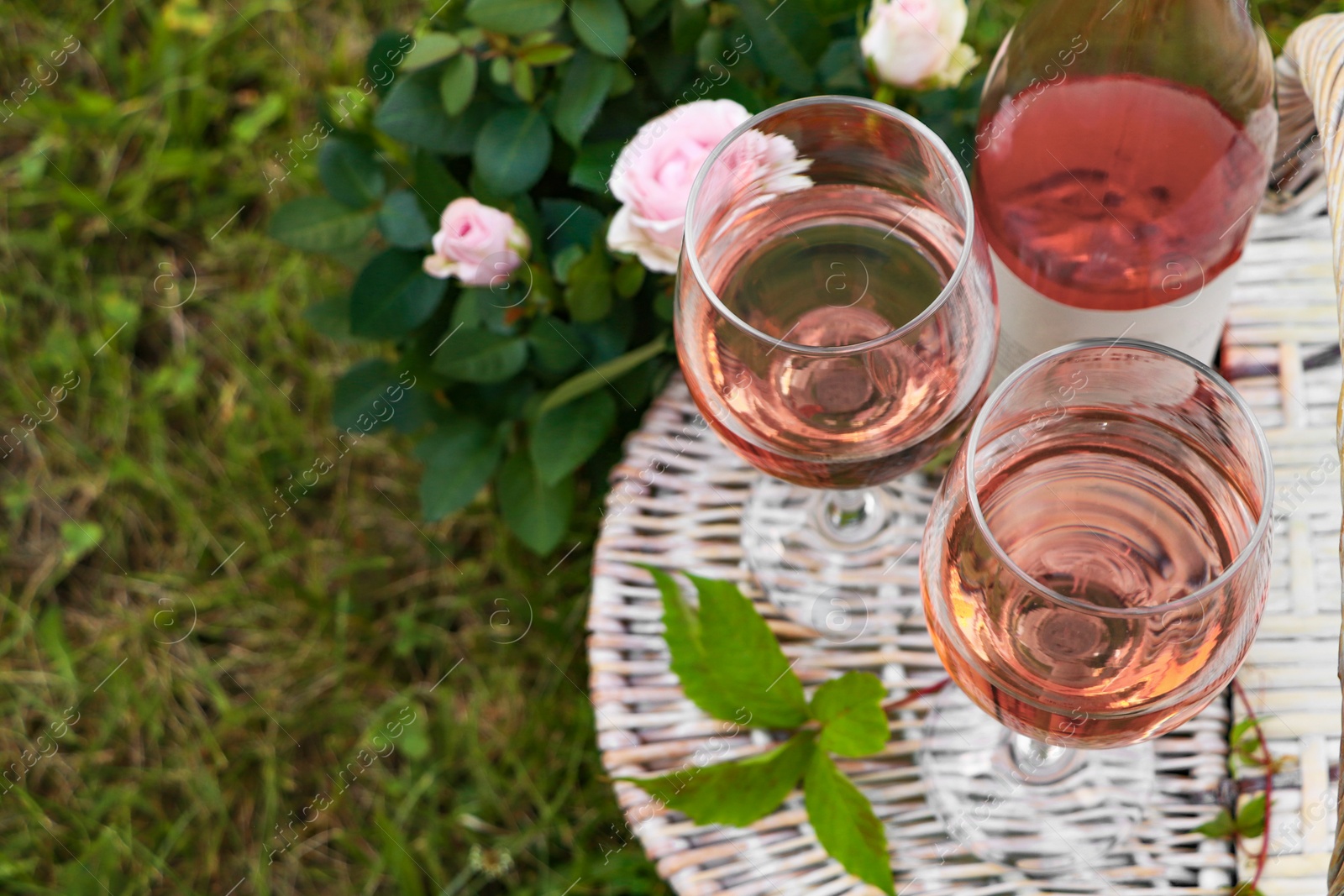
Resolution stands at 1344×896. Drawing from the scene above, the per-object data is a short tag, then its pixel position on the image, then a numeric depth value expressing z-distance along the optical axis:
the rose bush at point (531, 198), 0.88
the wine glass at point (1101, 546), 0.53
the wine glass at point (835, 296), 0.62
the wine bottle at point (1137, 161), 0.67
